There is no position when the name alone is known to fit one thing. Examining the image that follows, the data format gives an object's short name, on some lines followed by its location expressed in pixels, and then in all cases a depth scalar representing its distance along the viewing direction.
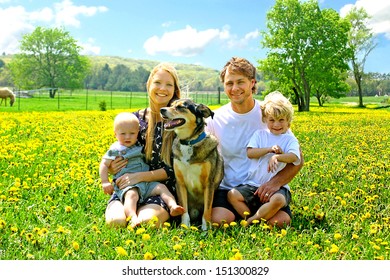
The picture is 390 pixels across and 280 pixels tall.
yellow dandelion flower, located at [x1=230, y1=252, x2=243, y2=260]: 3.78
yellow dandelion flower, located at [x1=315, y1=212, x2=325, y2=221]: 5.55
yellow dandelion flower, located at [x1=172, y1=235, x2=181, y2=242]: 4.38
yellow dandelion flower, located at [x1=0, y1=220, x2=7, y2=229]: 4.55
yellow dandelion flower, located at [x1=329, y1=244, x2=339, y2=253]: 4.11
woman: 5.32
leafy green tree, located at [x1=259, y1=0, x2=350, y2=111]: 39.50
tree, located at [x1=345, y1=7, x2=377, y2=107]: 33.41
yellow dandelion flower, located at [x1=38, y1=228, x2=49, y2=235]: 4.32
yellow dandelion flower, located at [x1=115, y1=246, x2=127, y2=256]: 3.86
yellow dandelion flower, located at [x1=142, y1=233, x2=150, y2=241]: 4.23
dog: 4.88
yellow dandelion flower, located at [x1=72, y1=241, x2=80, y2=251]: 4.02
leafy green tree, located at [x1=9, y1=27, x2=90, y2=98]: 61.28
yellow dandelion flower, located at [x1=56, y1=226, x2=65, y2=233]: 4.34
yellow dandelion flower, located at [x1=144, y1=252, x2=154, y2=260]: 3.75
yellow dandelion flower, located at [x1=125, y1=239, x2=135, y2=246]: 4.06
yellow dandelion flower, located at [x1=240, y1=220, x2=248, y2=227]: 4.85
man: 5.32
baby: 5.30
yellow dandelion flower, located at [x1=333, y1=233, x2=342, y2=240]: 4.56
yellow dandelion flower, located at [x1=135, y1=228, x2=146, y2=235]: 4.35
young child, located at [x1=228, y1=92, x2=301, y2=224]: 5.23
